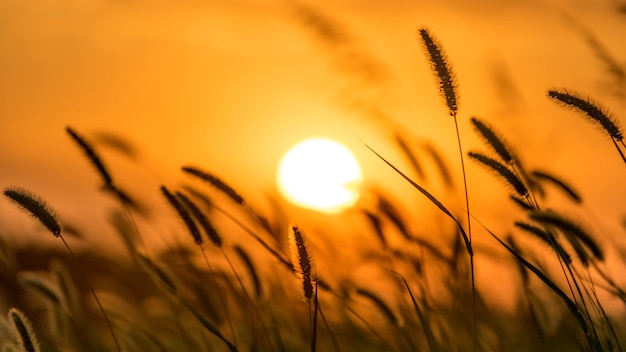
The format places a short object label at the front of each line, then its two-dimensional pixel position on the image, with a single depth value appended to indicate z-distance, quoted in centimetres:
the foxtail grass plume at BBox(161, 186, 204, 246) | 279
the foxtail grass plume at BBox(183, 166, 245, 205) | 282
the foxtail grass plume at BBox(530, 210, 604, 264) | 260
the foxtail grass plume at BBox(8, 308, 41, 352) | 259
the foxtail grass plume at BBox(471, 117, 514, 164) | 278
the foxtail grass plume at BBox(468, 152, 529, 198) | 271
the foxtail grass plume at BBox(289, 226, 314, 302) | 263
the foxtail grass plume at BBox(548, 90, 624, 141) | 269
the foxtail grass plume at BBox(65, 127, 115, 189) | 291
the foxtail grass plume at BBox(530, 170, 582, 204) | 286
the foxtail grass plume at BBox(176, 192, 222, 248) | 283
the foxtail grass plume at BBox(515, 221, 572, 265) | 270
